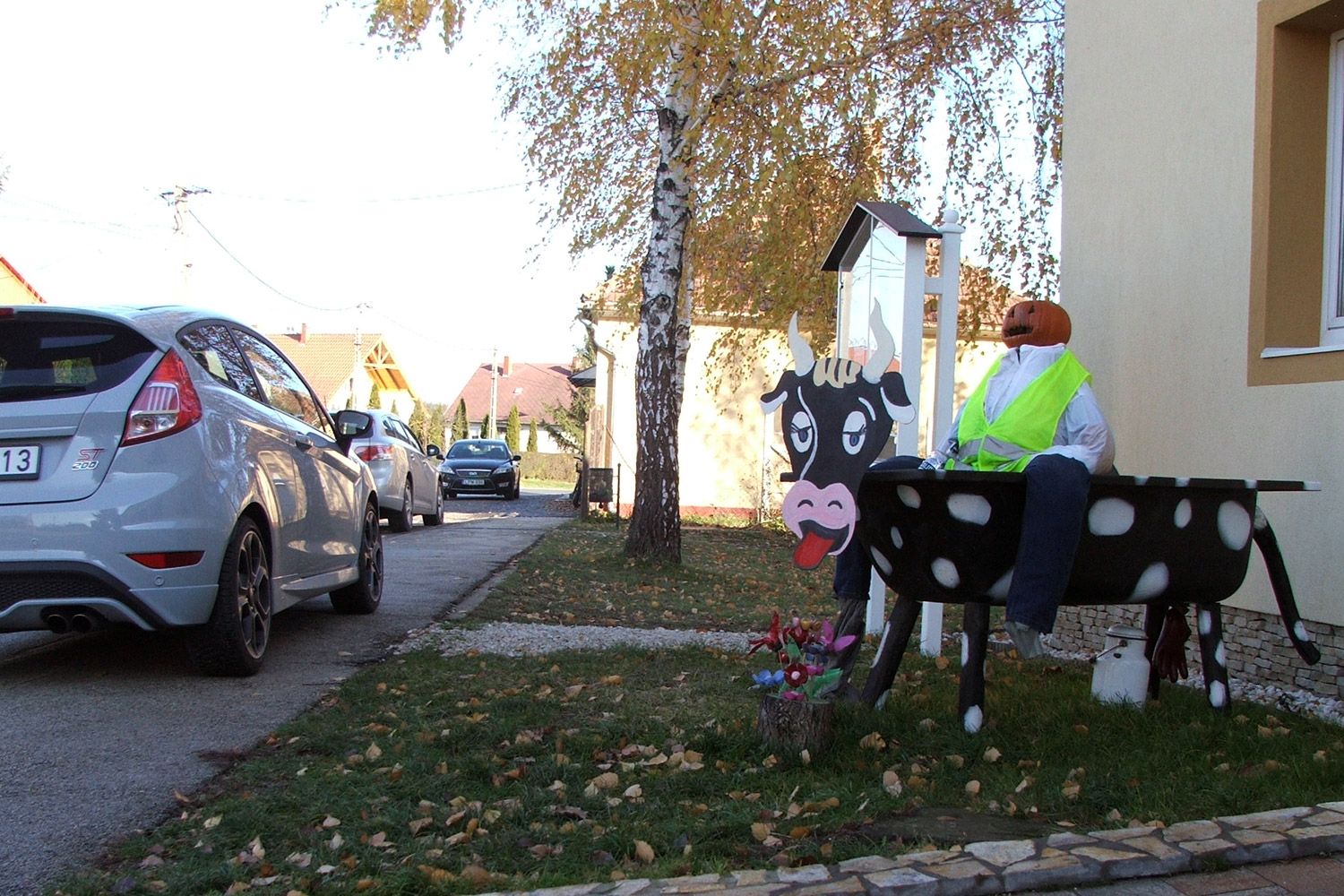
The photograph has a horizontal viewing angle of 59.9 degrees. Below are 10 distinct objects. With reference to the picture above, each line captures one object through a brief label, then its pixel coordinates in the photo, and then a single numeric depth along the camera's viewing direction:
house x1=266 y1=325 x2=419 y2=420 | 71.50
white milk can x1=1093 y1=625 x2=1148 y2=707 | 4.59
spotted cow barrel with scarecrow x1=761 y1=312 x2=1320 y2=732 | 3.93
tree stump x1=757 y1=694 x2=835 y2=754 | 3.91
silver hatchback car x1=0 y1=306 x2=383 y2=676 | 4.73
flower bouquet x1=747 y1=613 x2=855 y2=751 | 3.92
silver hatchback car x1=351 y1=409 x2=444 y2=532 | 15.06
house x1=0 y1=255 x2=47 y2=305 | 36.31
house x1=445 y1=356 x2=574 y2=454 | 94.44
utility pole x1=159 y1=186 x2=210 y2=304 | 29.91
